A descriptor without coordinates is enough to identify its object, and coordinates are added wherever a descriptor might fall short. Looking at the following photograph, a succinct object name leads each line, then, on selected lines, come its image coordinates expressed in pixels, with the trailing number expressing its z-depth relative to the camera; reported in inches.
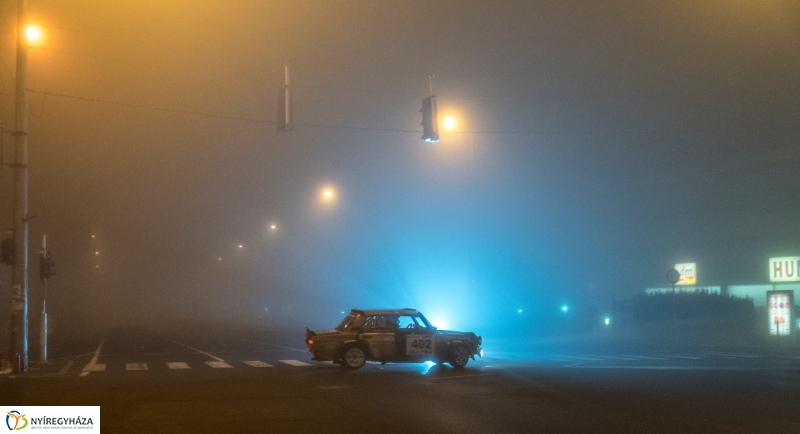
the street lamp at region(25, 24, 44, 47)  802.2
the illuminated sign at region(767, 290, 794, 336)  1341.0
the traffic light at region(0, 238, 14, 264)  845.2
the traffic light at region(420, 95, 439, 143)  746.2
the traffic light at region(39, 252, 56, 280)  957.8
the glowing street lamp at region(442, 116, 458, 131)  854.6
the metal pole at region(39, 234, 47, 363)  956.0
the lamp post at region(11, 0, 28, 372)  842.8
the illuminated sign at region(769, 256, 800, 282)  1851.5
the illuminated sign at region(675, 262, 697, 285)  2057.1
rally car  813.2
